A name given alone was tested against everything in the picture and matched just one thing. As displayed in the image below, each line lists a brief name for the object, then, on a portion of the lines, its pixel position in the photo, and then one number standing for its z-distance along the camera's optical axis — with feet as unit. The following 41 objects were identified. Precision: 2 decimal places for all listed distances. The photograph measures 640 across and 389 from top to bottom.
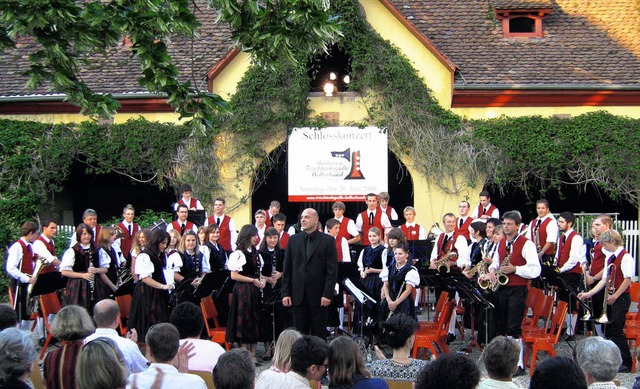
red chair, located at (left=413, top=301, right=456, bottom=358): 36.47
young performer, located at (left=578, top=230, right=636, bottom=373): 37.96
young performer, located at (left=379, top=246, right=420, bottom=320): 37.93
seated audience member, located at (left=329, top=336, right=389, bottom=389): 20.58
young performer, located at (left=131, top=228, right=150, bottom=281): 38.73
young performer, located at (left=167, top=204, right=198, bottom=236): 51.72
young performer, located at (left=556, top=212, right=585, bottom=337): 43.75
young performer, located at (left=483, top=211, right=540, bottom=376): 37.45
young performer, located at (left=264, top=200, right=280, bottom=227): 53.47
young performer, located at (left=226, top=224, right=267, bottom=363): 39.83
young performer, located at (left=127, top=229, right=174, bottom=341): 38.32
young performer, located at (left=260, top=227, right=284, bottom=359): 40.81
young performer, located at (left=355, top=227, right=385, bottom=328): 42.88
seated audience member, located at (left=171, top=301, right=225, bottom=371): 24.71
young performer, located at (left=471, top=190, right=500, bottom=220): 54.95
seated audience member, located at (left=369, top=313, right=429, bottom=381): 22.75
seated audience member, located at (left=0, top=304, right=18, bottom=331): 23.94
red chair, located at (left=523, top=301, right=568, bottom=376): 36.63
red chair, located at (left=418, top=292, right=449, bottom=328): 39.41
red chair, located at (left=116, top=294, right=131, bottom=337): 41.22
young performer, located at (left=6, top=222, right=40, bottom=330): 45.57
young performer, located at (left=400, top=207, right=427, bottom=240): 53.01
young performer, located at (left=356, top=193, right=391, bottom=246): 53.93
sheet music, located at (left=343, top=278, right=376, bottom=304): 36.68
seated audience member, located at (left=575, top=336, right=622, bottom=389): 19.71
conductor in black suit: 37.01
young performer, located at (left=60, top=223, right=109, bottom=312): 41.91
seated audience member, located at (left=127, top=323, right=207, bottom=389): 19.67
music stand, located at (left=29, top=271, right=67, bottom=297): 41.42
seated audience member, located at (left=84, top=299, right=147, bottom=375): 23.50
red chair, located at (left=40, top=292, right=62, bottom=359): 40.81
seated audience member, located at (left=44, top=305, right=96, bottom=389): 21.12
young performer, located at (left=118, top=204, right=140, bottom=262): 51.59
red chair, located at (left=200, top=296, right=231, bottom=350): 39.19
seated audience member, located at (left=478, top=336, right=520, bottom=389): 20.00
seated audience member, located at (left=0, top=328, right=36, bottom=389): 18.13
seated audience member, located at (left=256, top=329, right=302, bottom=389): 22.62
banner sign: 65.00
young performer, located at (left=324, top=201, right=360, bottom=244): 51.67
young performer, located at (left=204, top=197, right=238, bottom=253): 52.42
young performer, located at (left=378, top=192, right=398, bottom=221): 54.39
